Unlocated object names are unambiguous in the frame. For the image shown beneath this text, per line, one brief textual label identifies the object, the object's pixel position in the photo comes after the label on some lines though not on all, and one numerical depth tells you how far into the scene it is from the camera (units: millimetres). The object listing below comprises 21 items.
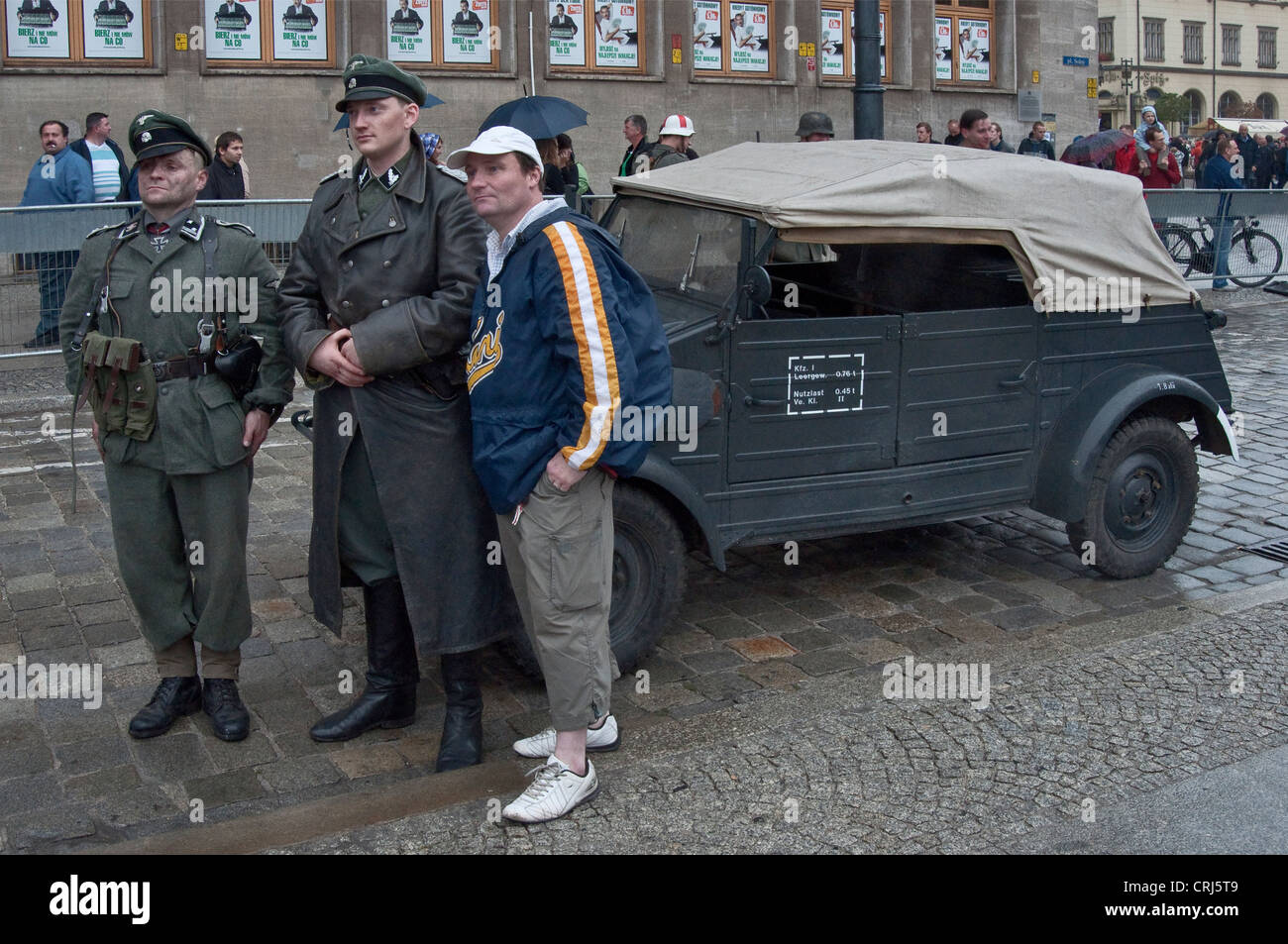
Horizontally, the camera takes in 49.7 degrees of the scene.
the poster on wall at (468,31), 18250
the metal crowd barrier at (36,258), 10500
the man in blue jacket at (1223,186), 15703
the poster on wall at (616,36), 19328
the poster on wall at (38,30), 15898
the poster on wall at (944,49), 22625
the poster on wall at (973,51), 22922
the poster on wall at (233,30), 16922
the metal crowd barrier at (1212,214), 15156
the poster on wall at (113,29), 16312
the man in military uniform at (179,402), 4383
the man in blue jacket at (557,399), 3787
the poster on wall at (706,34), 20094
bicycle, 15547
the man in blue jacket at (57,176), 12047
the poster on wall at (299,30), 17266
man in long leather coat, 4160
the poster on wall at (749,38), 20453
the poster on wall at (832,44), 21297
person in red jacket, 16406
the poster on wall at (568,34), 19047
